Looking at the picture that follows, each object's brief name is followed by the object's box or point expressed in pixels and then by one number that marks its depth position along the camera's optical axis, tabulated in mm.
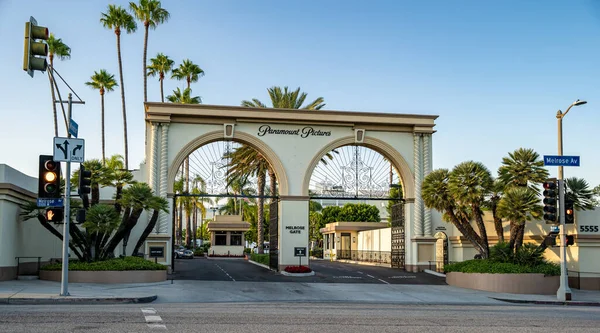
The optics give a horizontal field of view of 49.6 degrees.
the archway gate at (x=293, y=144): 34844
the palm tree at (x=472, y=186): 30156
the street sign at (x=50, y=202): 20297
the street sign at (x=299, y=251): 35247
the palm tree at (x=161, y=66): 62500
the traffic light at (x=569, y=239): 26219
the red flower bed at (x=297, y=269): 34281
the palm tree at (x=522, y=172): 29969
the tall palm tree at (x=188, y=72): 64625
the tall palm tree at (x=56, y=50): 51375
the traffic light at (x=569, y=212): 26156
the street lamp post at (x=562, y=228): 25594
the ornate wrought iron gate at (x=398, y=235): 38656
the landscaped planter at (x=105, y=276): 26734
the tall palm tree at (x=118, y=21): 53938
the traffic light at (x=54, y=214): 20219
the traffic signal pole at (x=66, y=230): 20516
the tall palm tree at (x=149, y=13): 54094
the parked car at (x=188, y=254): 61575
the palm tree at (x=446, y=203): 31531
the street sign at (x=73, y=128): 21094
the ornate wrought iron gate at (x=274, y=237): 36969
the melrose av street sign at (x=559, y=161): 25703
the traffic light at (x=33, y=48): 12938
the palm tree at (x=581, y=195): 30078
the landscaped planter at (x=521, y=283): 28281
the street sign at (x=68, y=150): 20734
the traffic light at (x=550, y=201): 25312
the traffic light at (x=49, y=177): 19594
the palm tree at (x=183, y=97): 63281
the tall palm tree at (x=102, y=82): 56719
